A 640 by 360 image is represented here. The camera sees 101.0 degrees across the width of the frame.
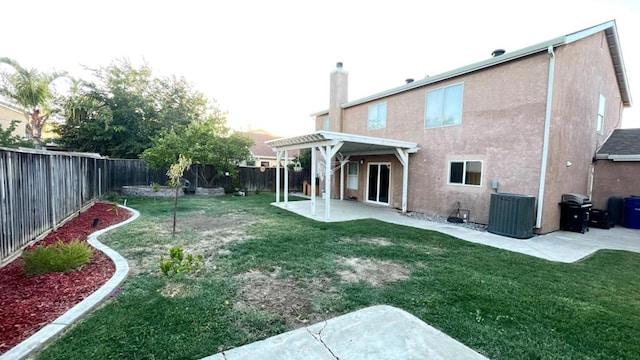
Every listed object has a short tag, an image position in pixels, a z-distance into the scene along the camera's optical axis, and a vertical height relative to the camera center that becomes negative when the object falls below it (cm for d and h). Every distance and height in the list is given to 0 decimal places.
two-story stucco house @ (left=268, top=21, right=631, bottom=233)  743 +155
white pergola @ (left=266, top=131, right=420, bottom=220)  831 +92
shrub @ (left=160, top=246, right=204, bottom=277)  356 -143
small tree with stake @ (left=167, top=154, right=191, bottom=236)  614 -17
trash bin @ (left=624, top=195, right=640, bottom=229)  920 -118
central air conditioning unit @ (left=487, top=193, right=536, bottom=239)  712 -110
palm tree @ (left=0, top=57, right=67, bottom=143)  1118 +307
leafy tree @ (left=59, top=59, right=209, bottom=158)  1538 +313
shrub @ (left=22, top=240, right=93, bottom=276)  370 -143
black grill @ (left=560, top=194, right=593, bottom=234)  809 -111
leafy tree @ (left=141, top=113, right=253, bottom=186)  1266 +84
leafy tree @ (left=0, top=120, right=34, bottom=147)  772 +62
